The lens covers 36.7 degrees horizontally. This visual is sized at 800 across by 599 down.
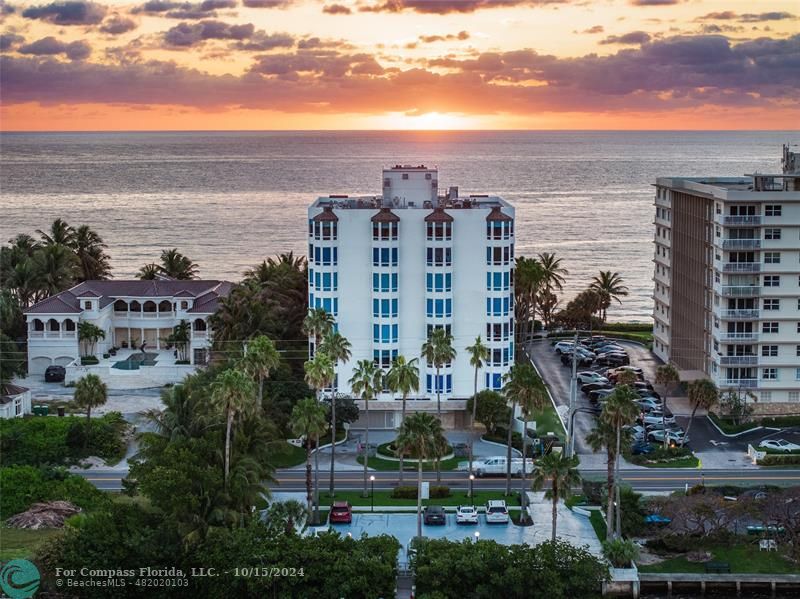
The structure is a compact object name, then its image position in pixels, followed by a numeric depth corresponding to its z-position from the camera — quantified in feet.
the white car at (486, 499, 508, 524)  212.02
